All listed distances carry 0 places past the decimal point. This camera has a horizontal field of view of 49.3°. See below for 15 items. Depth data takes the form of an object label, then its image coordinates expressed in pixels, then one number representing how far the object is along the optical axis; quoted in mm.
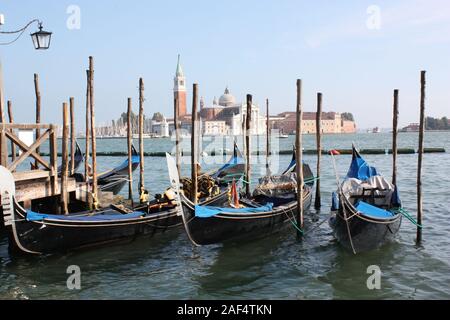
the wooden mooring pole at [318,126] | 10240
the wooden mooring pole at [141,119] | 10758
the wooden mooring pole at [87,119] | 9809
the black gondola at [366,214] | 6801
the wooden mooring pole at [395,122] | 8914
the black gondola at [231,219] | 6660
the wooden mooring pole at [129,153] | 11312
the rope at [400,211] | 7925
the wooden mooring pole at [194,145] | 7610
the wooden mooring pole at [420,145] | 7532
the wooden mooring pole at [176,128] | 11062
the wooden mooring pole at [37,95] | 11375
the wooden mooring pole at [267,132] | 15639
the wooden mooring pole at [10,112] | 11945
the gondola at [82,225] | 6168
